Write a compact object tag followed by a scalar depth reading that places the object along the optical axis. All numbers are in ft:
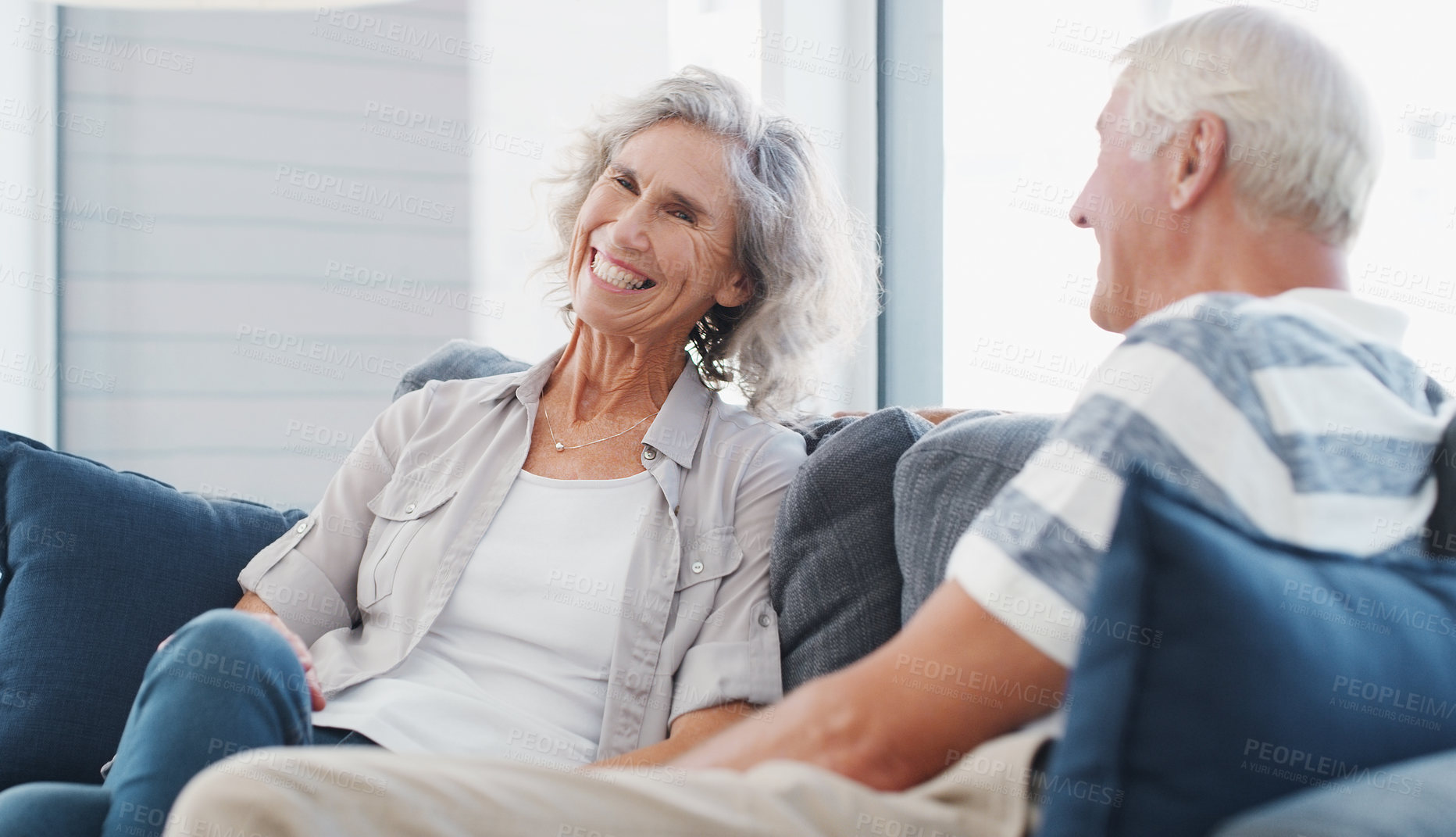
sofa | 4.43
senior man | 2.21
